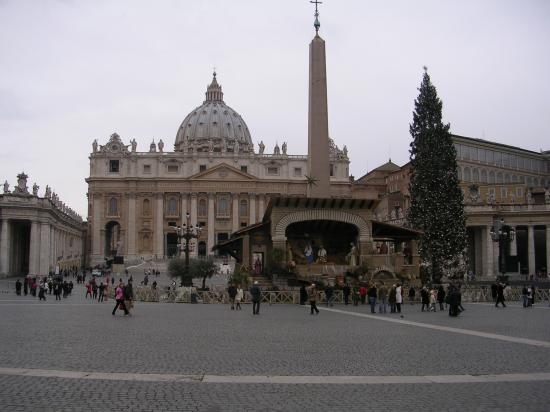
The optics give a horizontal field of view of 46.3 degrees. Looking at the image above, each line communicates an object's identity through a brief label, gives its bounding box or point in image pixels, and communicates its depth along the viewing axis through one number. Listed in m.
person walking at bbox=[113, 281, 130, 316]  20.70
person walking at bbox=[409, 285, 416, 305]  29.45
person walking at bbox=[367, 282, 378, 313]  22.89
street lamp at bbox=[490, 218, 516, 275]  29.99
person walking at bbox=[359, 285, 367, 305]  28.25
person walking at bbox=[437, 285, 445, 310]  24.73
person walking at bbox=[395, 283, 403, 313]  22.48
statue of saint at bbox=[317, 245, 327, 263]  34.97
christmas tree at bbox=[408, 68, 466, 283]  43.00
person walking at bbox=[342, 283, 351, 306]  27.49
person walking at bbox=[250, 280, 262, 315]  21.34
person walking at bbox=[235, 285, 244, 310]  24.92
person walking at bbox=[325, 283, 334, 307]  26.44
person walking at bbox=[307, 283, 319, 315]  21.49
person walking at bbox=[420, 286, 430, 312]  23.94
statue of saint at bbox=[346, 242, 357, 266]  34.38
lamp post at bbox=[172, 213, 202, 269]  34.71
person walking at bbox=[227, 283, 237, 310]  25.08
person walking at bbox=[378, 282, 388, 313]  22.59
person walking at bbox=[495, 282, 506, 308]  26.42
